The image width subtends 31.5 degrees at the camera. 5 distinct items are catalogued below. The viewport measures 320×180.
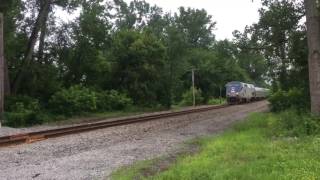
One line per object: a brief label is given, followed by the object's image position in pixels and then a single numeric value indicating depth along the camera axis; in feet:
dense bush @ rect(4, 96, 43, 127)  102.78
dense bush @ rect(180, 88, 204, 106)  235.69
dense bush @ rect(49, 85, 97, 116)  137.59
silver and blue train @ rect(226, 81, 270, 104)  224.12
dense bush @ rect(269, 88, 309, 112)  104.53
